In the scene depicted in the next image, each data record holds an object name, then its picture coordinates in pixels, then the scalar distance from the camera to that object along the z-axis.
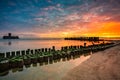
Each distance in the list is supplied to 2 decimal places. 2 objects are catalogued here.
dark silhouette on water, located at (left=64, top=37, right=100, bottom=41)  50.18
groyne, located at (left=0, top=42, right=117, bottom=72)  7.16
